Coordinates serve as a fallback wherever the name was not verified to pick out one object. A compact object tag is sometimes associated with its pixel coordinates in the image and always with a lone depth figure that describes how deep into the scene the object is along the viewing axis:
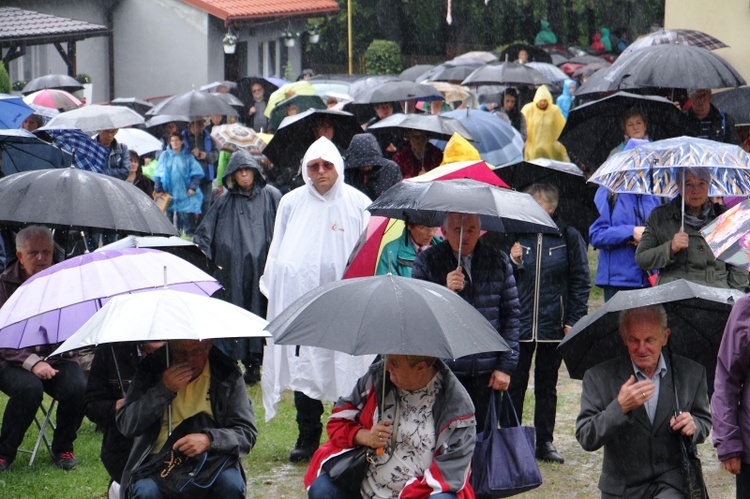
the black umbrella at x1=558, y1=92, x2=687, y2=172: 15.32
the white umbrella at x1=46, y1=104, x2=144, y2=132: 20.69
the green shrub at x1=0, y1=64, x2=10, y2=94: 28.58
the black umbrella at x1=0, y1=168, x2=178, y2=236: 10.25
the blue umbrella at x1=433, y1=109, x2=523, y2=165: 20.93
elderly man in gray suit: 8.30
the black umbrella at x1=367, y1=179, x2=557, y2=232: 9.67
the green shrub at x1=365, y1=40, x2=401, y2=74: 59.16
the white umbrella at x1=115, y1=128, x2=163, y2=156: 25.58
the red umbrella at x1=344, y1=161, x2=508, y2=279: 11.90
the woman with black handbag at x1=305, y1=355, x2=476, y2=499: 8.34
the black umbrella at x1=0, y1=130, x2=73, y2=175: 14.91
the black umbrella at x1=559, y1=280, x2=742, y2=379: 8.32
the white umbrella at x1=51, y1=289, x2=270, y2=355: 7.79
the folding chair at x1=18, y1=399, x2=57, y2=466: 12.27
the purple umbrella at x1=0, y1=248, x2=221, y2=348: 9.06
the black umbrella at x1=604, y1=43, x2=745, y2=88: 16.12
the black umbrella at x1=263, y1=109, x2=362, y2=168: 16.80
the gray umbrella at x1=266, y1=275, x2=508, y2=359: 7.80
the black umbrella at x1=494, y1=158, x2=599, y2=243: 12.62
